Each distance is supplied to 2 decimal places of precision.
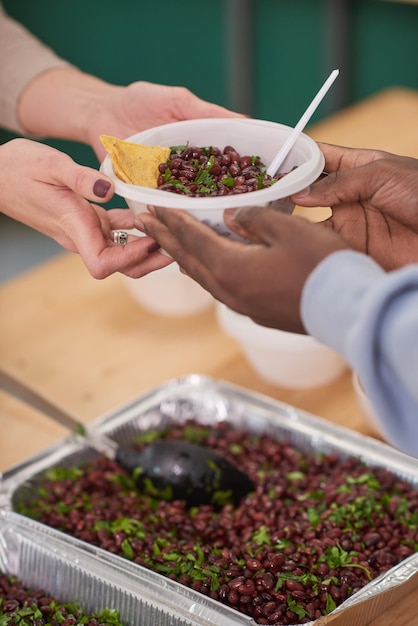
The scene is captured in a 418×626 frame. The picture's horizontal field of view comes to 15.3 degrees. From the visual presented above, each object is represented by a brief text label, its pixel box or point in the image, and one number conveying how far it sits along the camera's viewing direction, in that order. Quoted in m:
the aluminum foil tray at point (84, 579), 1.15
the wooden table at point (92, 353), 1.42
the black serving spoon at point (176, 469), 1.31
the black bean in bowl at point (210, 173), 1.10
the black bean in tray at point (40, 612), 1.18
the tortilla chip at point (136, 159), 1.12
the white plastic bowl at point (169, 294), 1.53
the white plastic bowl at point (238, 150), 1.06
